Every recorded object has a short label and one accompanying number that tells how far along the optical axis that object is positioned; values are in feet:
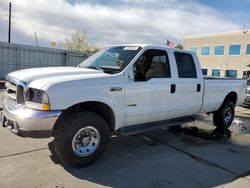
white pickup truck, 8.70
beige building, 95.23
